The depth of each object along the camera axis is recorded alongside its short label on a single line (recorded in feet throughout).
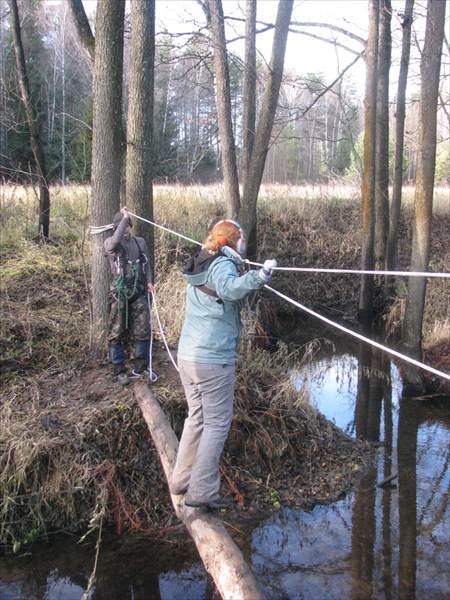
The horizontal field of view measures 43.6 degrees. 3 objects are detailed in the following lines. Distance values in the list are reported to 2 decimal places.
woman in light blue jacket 12.75
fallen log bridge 10.67
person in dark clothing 21.24
